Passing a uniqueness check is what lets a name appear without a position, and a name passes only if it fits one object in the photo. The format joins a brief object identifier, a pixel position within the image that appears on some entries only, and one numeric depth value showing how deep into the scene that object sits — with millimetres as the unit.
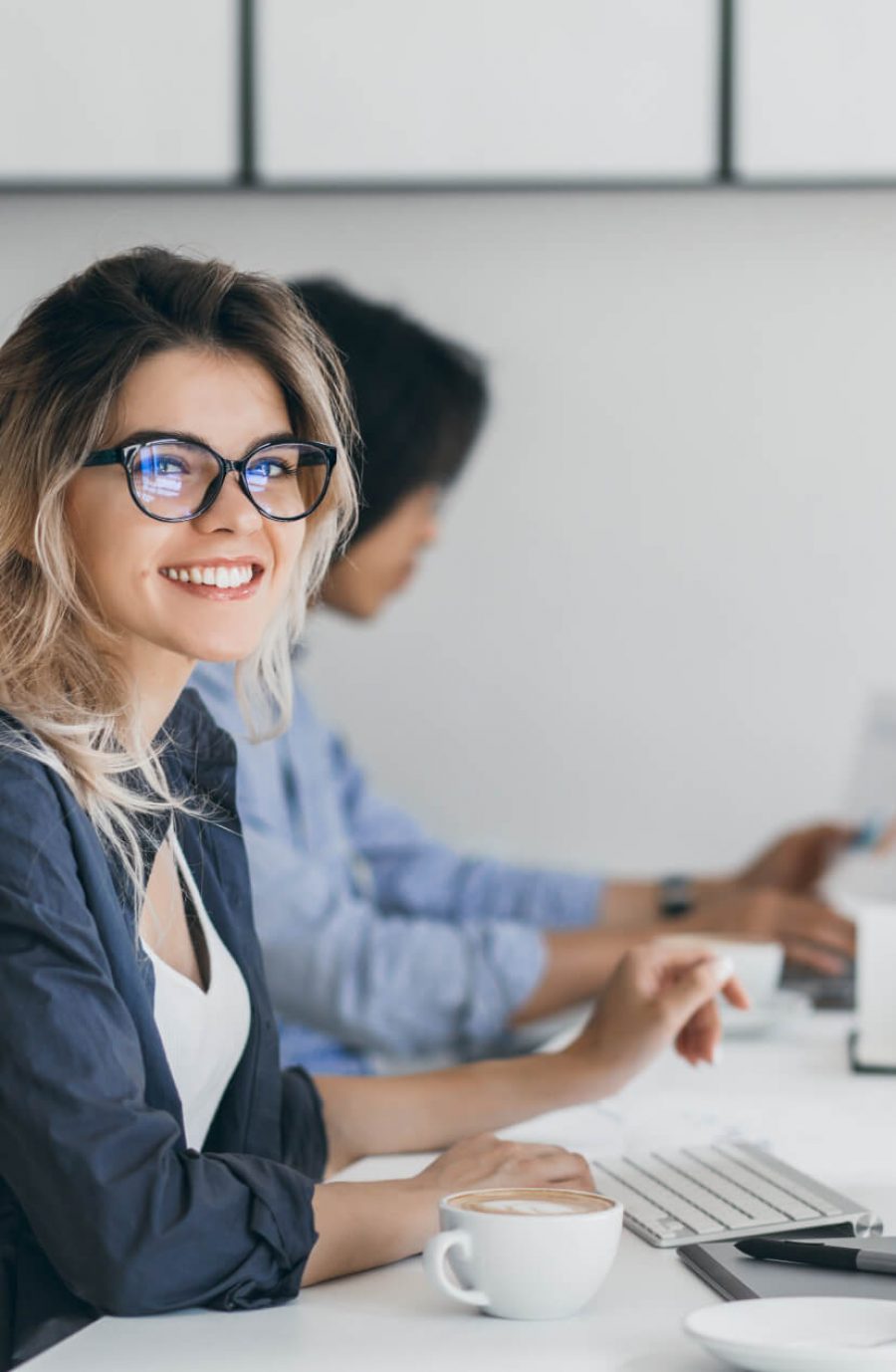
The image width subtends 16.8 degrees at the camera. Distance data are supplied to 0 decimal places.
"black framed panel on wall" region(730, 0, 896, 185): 3449
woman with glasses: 1516
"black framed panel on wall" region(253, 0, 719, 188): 3471
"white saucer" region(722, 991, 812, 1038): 2272
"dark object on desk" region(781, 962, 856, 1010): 2447
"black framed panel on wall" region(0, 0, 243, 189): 3530
